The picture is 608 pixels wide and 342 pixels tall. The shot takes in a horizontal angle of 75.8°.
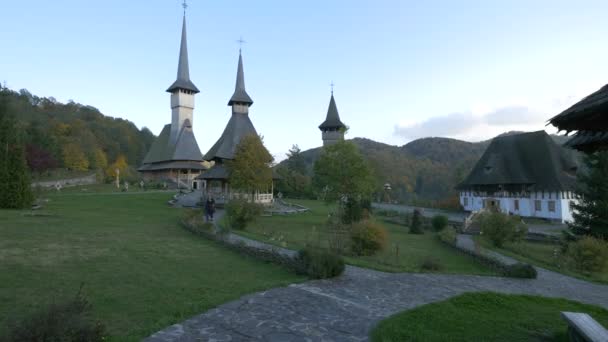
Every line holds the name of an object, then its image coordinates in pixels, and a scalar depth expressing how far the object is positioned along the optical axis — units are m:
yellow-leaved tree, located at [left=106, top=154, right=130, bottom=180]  57.28
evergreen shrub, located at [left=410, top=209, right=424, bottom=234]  27.79
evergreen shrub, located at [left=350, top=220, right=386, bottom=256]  14.98
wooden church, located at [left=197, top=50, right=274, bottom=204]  34.75
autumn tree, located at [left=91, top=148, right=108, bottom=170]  62.41
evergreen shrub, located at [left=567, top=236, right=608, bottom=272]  14.97
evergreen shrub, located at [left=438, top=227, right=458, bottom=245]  21.28
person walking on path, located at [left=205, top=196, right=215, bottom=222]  21.55
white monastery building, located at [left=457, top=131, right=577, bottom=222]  35.22
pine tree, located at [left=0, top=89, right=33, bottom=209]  23.53
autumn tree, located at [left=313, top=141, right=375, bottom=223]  28.64
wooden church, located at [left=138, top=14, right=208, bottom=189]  53.88
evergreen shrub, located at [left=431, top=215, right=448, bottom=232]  27.95
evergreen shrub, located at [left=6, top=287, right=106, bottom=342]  4.51
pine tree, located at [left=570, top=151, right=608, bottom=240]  22.84
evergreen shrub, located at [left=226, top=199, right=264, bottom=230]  20.67
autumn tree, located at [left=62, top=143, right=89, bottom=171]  56.56
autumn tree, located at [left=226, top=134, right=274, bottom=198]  29.34
